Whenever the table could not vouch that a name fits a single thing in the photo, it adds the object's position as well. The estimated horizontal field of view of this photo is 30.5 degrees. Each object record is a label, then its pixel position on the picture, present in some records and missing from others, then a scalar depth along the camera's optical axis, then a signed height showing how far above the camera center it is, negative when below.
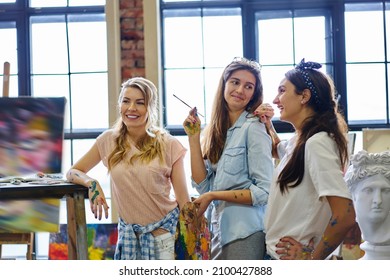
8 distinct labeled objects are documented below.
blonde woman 2.74 -0.17
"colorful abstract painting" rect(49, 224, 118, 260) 4.73 -0.69
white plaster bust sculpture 2.72 -0.25
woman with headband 2.23 -0.14
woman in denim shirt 2.55 -0.10
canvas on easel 3.63 +0.03
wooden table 2.75 -0.22
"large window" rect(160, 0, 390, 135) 5.12 +0.65
